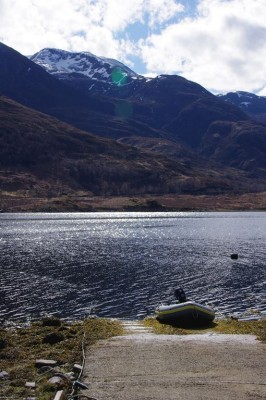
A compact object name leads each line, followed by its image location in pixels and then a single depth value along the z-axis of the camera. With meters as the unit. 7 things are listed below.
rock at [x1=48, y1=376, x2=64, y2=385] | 21.66
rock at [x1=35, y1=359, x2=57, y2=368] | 24.69
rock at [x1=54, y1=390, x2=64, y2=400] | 19.72
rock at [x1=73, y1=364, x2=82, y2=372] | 23.33
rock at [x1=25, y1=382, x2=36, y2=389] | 21.56
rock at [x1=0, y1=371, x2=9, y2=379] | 23.08
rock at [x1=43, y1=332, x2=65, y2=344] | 30.03
